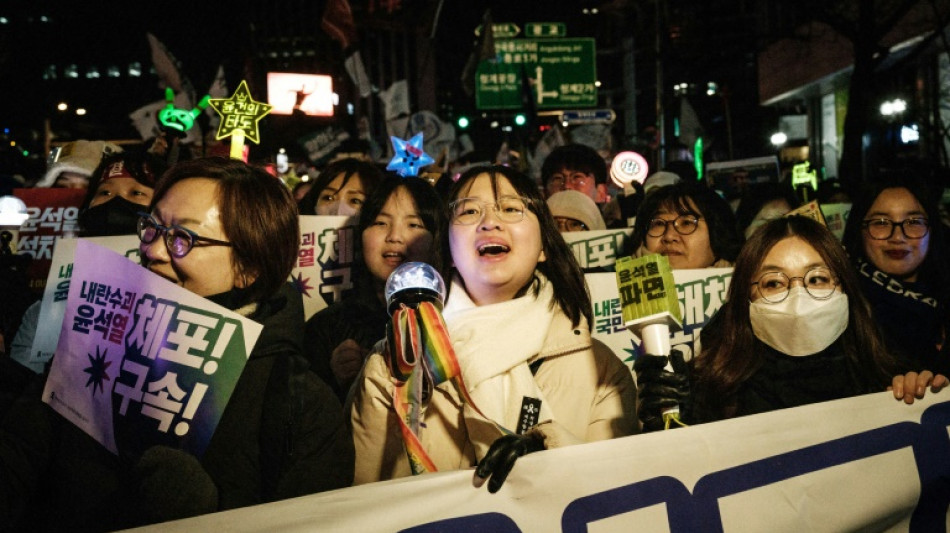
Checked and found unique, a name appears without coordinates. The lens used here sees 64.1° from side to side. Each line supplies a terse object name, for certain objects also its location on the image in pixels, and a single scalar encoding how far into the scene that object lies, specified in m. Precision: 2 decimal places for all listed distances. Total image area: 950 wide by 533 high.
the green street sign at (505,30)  19.41
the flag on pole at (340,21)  14.09
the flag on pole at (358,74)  14.61
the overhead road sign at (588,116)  15.10
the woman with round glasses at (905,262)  3.75
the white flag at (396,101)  13.58
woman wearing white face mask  2.89
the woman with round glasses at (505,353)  2.37
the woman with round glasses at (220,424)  1.81
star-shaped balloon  5.36
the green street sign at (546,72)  20.09
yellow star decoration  4.96
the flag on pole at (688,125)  14.62
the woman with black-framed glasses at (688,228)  4.21
